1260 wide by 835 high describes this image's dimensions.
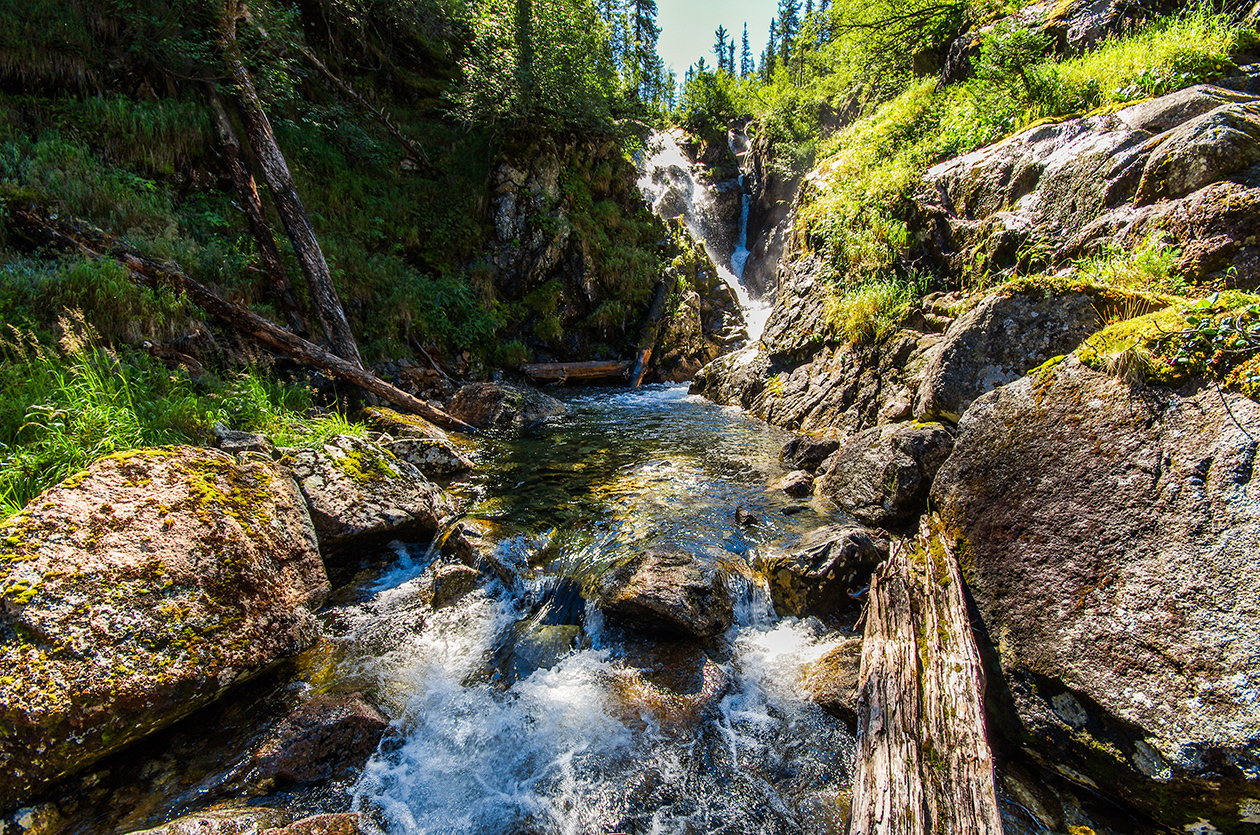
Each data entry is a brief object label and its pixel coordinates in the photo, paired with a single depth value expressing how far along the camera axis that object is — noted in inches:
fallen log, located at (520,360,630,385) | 562.6
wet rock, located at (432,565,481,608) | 170.2
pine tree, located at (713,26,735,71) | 2502.5
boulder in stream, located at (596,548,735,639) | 151.7
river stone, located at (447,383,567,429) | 389.7
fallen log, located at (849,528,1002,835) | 84.0
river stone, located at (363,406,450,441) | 292.0
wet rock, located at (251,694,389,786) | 106.0
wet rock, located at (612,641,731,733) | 128.6
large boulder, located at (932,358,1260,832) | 84.7
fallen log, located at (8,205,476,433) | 235.5
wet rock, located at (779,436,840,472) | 276.7
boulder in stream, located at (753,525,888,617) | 164.9
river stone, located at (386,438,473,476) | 274.1
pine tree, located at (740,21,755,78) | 2757.9
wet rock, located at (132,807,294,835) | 85.7
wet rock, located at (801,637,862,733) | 124.7
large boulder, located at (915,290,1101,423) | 180.9
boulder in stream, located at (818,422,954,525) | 193.2
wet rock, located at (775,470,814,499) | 243.3
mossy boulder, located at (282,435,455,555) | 179.2
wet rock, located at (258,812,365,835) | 89.4
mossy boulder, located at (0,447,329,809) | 89.8
